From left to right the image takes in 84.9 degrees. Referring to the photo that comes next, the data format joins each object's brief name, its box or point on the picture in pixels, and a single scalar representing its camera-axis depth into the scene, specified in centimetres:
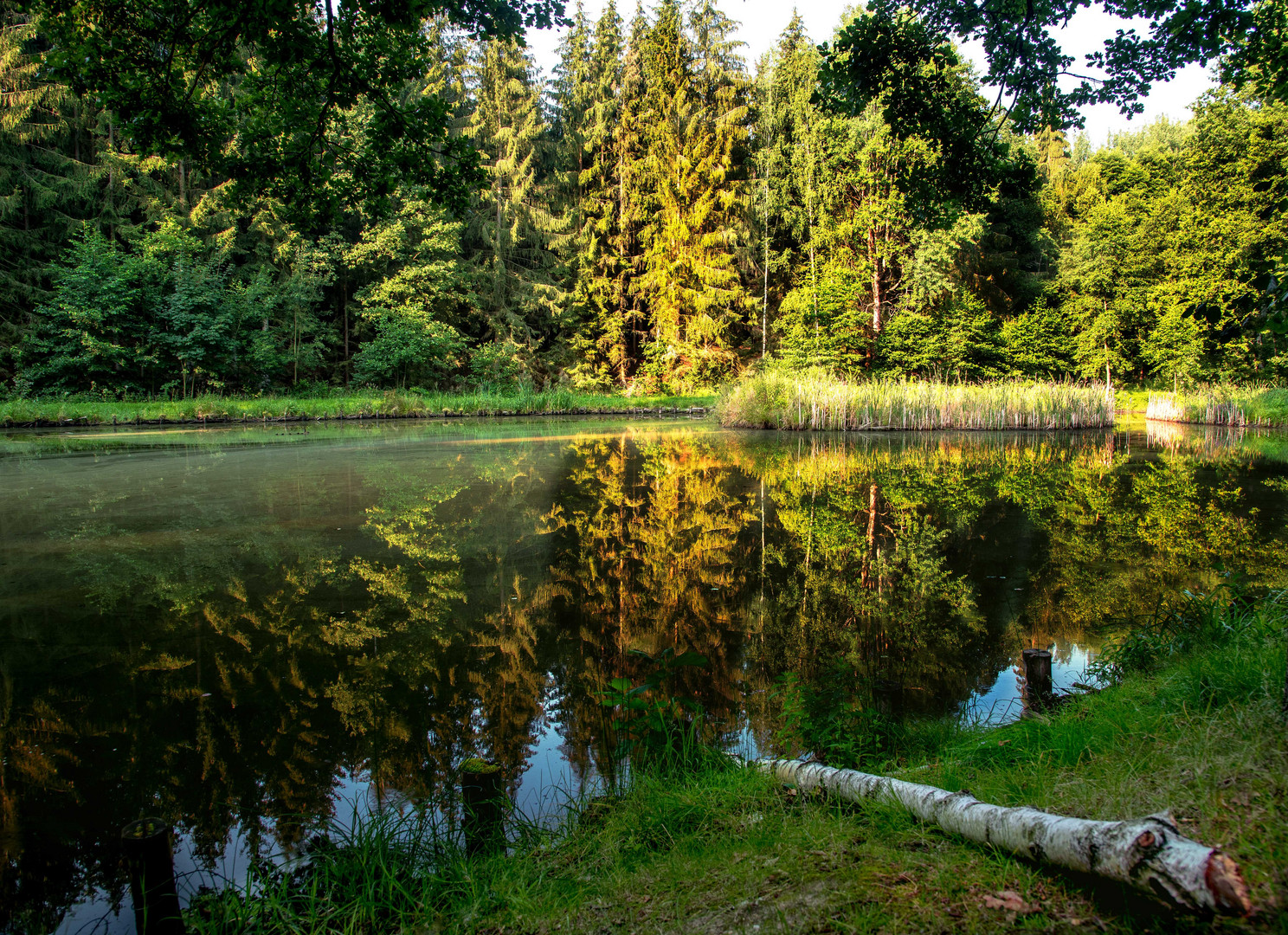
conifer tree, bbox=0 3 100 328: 2125
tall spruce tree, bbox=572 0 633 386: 3041
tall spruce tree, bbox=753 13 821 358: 2656
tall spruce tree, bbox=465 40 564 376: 2955
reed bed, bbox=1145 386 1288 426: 1786
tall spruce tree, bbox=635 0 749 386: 2886
